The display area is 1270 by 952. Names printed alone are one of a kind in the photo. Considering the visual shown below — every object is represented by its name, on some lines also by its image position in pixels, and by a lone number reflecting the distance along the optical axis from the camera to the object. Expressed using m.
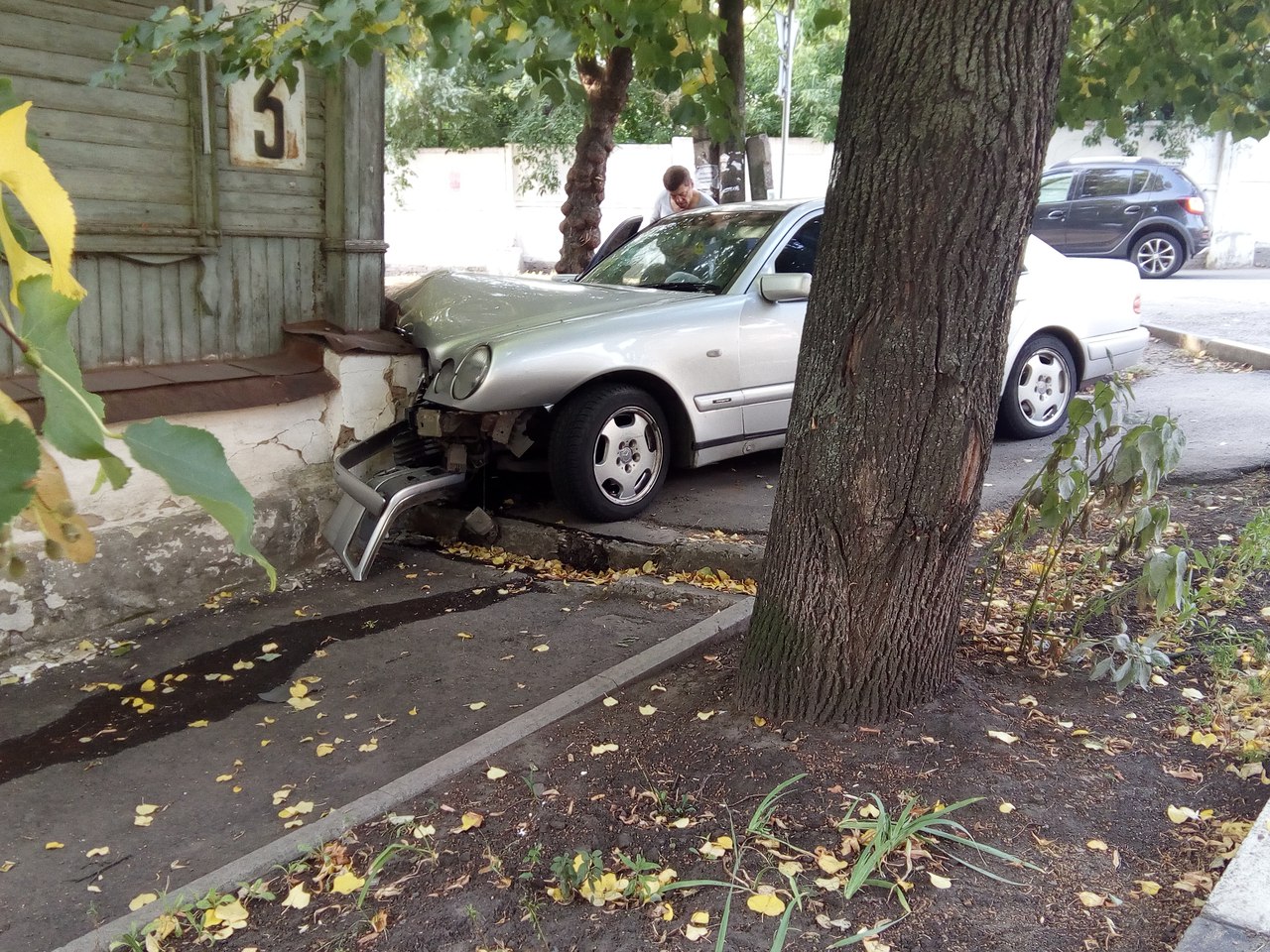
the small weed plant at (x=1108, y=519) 3.32
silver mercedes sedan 5.58
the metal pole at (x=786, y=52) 12.23
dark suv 16.27
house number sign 5.83
